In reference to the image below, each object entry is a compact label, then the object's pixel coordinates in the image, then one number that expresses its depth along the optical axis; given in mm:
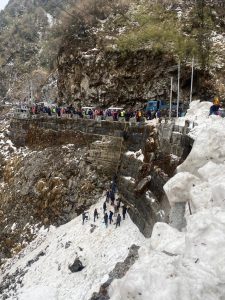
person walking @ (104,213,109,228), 12859
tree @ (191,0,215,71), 20524
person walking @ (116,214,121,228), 12644
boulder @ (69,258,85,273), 11475
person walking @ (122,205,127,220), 12949
